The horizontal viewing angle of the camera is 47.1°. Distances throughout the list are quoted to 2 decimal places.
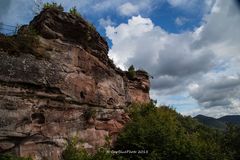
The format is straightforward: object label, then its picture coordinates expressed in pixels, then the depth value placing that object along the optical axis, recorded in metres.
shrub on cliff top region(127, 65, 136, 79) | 29.80
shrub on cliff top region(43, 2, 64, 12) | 17.98
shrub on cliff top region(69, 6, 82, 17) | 19.05
